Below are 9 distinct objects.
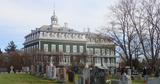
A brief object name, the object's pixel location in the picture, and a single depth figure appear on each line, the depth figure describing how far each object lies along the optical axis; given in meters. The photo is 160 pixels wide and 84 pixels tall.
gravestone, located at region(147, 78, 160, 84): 8.45
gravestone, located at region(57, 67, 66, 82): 20.72
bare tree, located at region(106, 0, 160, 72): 28.35
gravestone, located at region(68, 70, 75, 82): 20.13
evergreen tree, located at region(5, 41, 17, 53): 76.55
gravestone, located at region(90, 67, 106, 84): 12.15
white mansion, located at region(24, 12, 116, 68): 62.73
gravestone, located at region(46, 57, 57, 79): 22.70
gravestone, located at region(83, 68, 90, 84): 12.78
